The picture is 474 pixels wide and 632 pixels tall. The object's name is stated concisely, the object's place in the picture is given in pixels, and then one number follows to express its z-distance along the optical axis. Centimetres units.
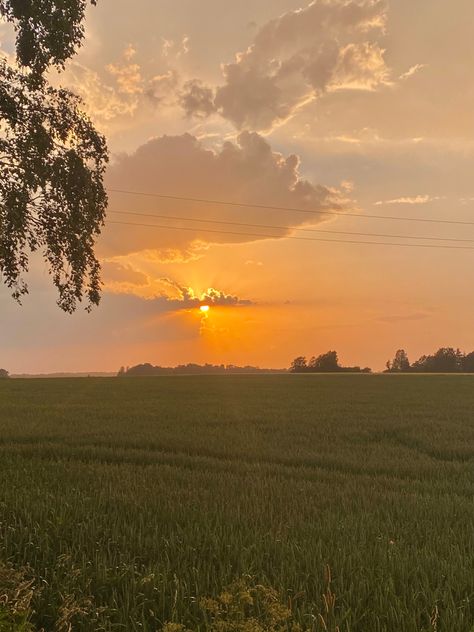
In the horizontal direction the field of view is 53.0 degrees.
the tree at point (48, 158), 1236
